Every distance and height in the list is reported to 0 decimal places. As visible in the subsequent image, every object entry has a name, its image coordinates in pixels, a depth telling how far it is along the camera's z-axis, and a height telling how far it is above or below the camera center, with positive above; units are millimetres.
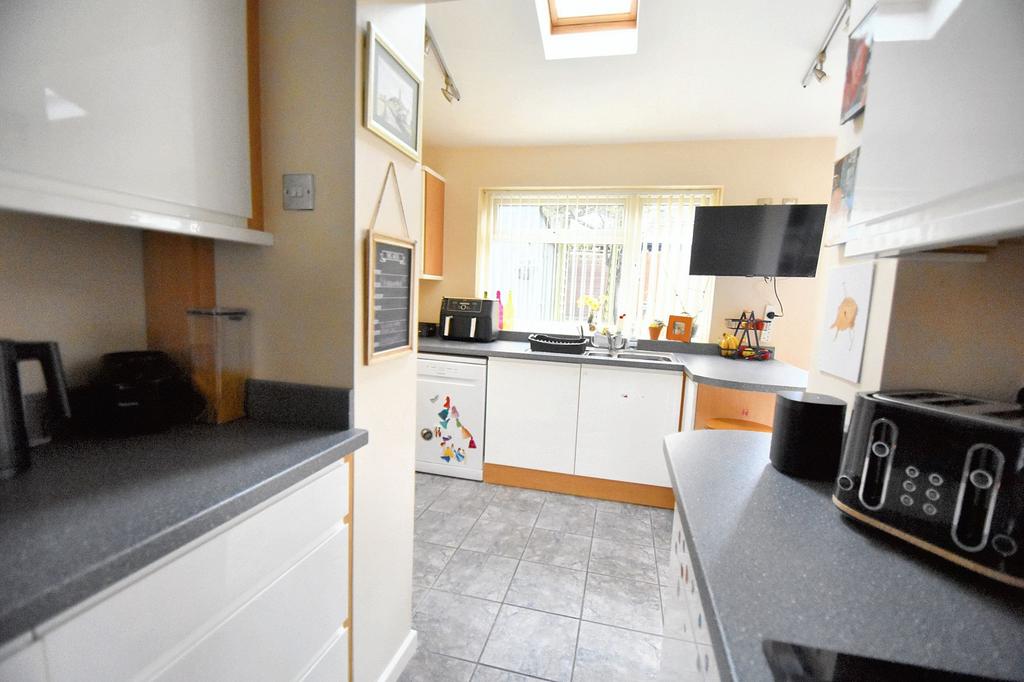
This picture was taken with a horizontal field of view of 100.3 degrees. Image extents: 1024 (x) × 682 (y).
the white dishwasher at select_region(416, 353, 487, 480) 2781 -785
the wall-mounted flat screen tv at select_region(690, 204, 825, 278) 2510 +423
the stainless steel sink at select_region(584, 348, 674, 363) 2779 -346
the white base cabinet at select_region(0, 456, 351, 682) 565 -551
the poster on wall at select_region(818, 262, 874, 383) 987 -17
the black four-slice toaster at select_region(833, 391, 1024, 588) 554 -230
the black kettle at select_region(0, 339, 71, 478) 757 -250
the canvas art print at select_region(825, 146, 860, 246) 1090 +320
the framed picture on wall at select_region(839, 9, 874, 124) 1030 +620
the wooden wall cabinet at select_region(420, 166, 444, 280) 3068 +503
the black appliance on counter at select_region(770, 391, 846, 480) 915 -266
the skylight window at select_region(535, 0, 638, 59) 1953 +1264
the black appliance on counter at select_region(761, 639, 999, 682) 442 -373
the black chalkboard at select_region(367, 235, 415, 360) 1192 -9
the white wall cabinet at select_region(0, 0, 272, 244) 667 +305
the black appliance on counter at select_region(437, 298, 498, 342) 3080 -173
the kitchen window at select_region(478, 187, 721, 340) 3092 +350
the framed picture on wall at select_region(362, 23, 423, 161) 1088 +542
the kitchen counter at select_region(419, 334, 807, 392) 2090 -341
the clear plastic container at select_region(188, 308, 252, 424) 1131 -204
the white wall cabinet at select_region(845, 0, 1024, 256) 493 +263
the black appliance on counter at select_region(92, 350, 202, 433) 974 -270
